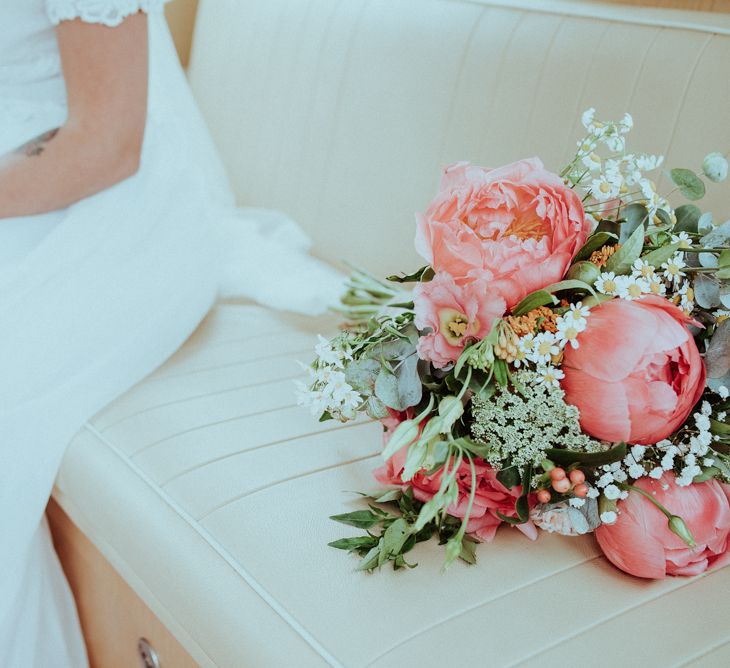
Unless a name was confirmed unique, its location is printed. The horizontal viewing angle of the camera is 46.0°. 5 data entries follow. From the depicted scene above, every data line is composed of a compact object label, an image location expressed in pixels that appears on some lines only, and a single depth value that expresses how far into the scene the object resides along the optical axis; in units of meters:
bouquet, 0.73
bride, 1.10
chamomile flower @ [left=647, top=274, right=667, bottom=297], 0.76
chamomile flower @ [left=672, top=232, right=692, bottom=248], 0.79
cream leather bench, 0.78
